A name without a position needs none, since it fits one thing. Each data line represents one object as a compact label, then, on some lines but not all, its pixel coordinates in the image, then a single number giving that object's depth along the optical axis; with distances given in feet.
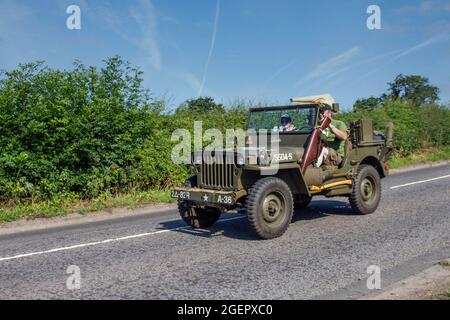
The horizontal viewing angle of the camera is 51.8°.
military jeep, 22.25
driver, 26.99
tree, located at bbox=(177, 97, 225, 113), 47.75
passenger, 26.53
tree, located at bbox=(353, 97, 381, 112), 71.15
